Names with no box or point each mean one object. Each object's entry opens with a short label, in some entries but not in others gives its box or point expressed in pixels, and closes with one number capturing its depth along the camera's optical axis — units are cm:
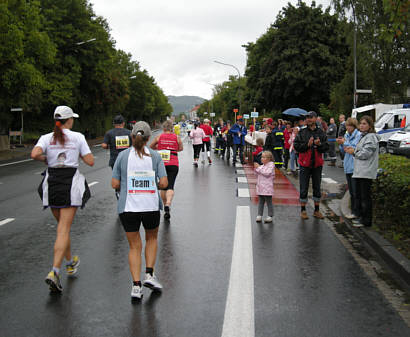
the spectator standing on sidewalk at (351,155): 810
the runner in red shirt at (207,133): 2069
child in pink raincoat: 836
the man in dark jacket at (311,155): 847
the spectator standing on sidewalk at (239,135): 1955
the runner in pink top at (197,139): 1936
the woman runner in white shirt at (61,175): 490
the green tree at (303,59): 4522
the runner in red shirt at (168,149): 852
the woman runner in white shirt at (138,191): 452
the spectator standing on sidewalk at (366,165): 740
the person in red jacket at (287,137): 1699
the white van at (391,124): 2353
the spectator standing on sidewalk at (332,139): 1870
